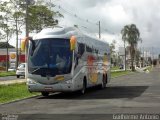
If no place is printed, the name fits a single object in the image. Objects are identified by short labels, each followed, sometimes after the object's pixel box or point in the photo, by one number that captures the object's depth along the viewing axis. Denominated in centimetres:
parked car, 3733
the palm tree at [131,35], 8786
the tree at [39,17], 3934
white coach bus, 1654
